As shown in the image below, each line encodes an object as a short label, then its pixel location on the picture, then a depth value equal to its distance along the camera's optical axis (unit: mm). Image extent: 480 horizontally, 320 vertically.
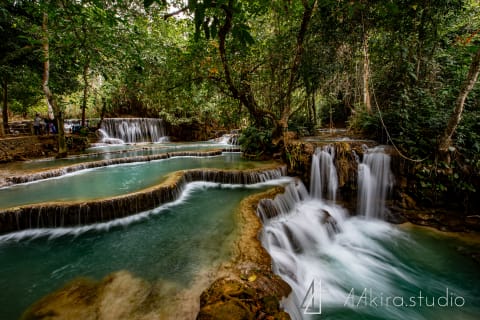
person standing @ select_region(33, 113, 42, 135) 11586
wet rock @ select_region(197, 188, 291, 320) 2010
